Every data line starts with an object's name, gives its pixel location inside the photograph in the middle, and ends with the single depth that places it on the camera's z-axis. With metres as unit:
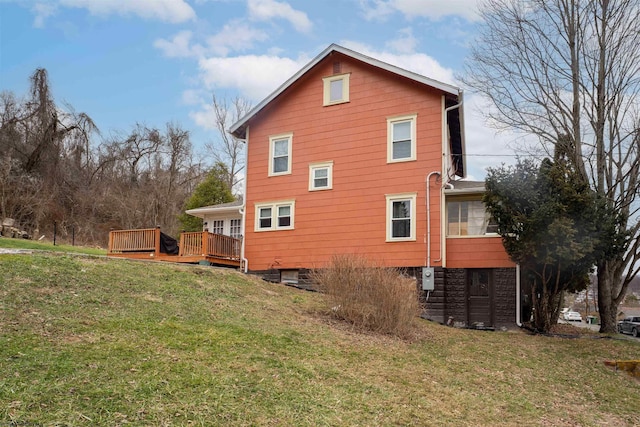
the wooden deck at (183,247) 16.80
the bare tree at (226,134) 32.03
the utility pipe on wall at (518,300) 14.29
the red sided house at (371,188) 14.80
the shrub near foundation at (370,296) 9.38
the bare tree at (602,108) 14.13
